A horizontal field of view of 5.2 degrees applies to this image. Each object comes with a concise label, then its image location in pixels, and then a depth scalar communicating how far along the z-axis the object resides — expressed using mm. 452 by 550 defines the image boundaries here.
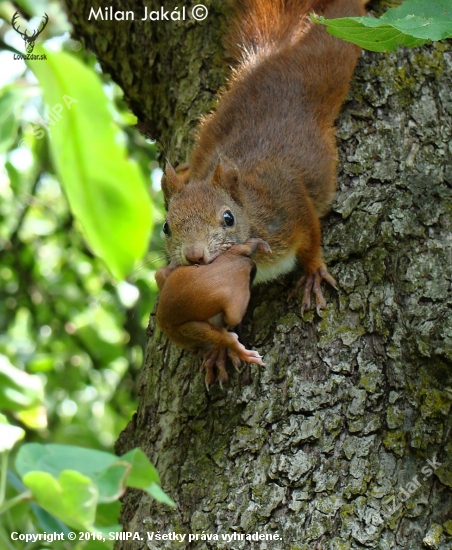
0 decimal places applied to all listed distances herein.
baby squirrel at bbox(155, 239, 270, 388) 1969
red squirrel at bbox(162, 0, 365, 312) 2024
